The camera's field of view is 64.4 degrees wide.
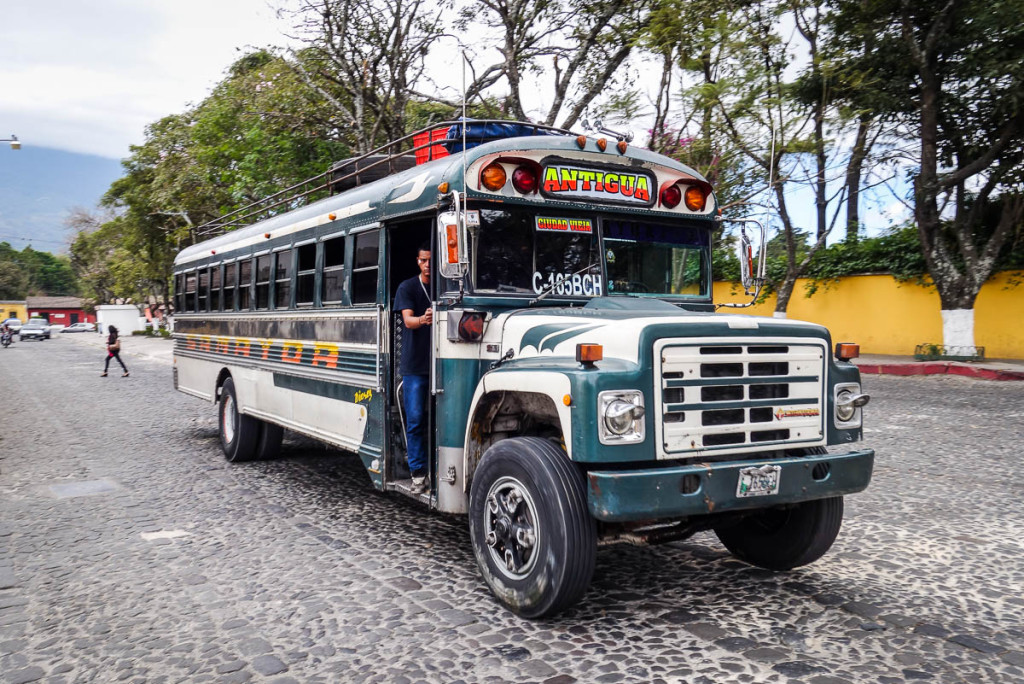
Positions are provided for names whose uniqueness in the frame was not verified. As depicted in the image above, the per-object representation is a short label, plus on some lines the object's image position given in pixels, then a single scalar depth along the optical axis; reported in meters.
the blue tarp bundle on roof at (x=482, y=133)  5.90
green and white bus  3.99
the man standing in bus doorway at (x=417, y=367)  5.58
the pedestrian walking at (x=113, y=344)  21.61
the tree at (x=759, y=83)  17.33
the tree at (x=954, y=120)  16.38
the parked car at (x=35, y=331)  60.20
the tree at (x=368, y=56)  18.67
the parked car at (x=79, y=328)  85.62
